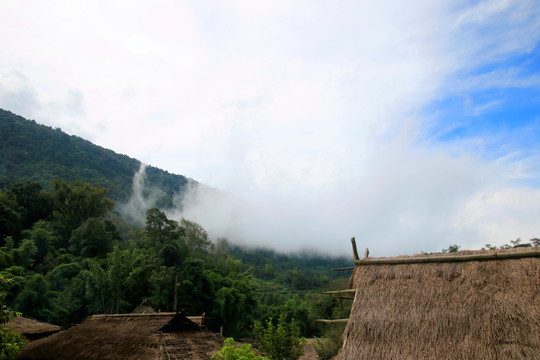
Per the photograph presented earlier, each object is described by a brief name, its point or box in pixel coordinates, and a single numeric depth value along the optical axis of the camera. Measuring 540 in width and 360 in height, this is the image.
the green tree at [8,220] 28.17
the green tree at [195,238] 36.12
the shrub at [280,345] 15.06
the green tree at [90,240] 30.14
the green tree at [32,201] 33.71
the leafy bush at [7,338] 5.35
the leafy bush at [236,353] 5.99
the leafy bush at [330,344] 18.73
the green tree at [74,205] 34.12
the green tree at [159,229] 32.75
